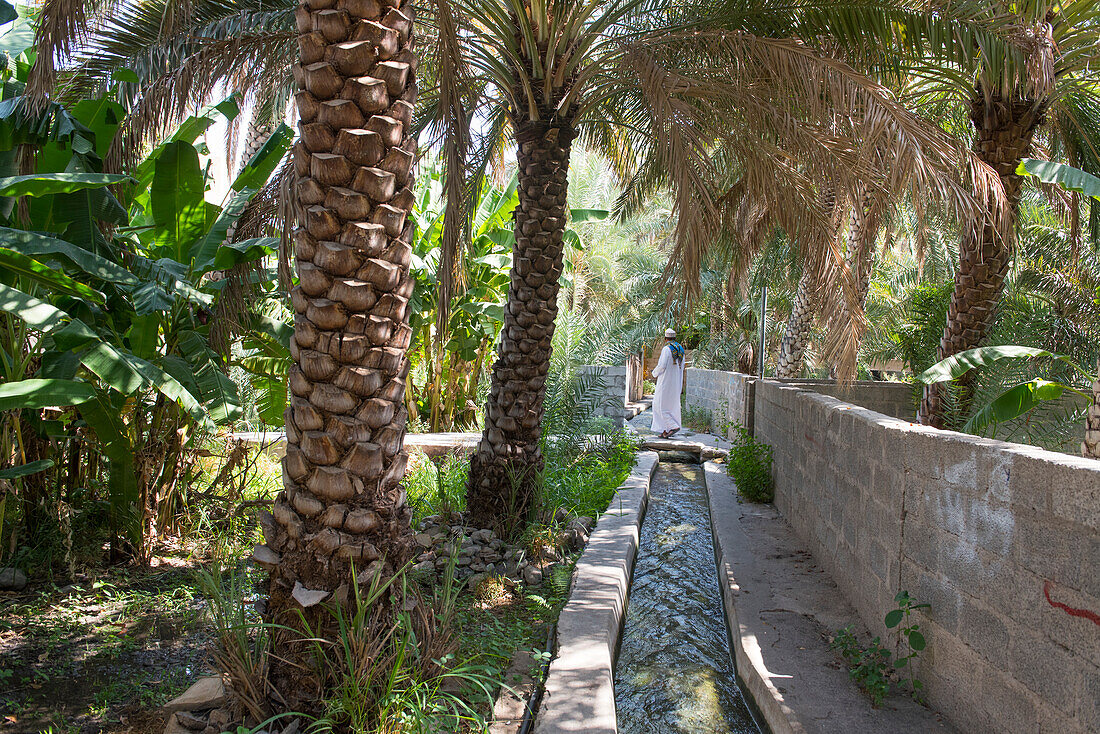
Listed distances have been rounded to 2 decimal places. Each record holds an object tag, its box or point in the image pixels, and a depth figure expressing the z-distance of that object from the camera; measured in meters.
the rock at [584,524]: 6.80
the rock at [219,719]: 3.10
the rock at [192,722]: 3.12
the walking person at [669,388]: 14.37
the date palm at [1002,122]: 6.36
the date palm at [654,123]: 5.29
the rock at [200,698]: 3.26
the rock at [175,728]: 3.09
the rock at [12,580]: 4.61
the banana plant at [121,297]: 4.27
